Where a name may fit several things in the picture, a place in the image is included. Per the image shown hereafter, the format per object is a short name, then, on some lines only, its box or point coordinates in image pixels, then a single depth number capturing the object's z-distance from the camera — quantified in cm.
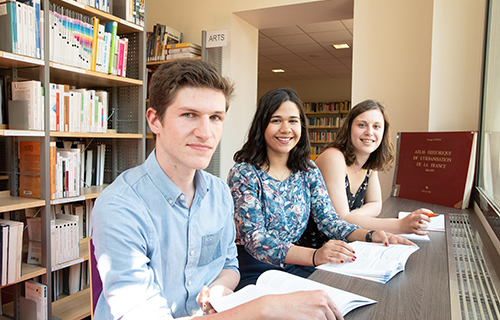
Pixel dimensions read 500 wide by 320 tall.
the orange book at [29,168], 197
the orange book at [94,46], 230
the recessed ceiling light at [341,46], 594
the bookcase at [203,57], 385
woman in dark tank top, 177
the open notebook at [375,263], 97
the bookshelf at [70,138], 194
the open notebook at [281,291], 79
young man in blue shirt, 74
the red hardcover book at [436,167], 209
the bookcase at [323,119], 866
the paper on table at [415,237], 136
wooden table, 77
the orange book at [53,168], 205
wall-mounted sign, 375
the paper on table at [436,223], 152
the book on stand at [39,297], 195
